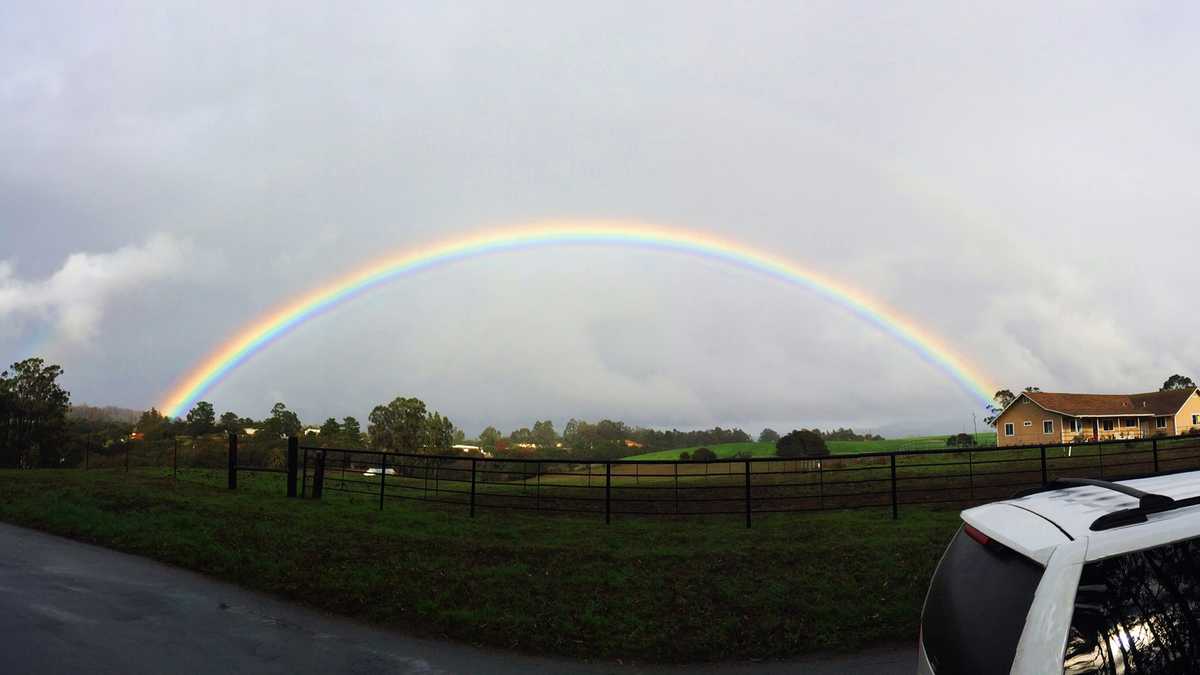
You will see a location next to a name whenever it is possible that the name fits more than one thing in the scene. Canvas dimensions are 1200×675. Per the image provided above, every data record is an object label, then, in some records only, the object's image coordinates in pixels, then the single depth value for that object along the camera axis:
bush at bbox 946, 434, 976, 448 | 77.00
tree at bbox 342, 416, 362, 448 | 74.22
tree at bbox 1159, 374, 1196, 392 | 90.62
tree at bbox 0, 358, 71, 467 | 54.94
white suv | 2.04
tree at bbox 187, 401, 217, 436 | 83.38
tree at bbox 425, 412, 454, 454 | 74.31
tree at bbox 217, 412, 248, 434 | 82.56
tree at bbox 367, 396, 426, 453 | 72.56
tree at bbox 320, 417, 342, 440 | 78.81
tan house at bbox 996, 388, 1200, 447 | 59.81
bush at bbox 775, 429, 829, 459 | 53.88
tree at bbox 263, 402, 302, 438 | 81.06
